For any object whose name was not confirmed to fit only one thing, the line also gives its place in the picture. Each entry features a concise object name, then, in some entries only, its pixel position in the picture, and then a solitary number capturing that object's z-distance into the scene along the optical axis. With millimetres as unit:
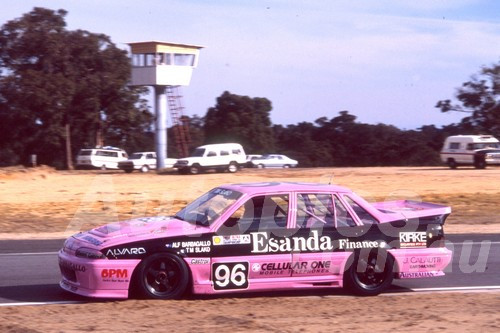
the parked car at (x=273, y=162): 61062
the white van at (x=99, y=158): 59656
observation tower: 53750
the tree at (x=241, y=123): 73812
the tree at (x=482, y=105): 65312
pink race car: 9273
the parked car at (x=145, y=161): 55831
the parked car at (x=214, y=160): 47603
